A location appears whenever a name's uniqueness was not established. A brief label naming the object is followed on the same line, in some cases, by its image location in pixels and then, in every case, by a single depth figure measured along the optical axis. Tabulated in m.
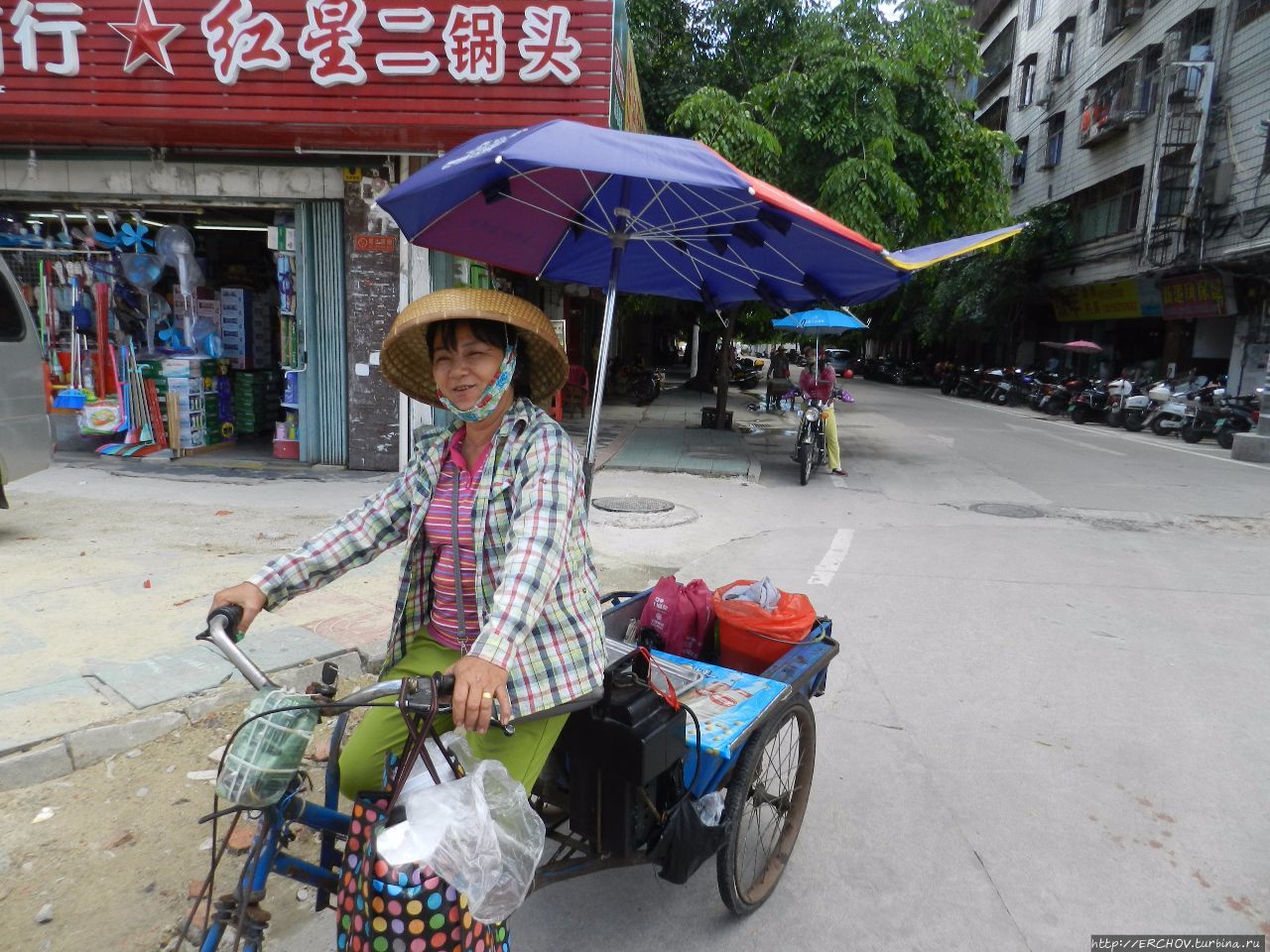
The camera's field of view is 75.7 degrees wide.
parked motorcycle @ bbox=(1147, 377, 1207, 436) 16.98
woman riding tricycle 1.97
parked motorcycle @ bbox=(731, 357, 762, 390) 28.53
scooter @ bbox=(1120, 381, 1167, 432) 17.89
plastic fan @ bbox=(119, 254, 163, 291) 9.41
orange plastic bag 3.09
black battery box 2.09
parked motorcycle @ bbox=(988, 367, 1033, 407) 24.78
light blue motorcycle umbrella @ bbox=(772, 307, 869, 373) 12.05
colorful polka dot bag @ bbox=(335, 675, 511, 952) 1.48
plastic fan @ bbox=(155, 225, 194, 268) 9.40
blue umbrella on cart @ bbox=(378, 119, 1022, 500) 2.56
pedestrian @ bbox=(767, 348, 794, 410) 20.22
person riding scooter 10.97
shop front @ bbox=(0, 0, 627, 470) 8.02
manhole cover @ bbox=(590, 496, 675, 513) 8.19
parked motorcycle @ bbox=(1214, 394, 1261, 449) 15.29
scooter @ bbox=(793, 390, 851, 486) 10.30
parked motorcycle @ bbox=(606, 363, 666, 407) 19.28
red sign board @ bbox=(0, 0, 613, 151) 7.97
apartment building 18.53
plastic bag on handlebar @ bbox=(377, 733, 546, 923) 1.49
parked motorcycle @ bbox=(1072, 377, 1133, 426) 18.97
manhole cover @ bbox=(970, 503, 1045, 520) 8.62
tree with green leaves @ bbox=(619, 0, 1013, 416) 11.47
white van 5.86
